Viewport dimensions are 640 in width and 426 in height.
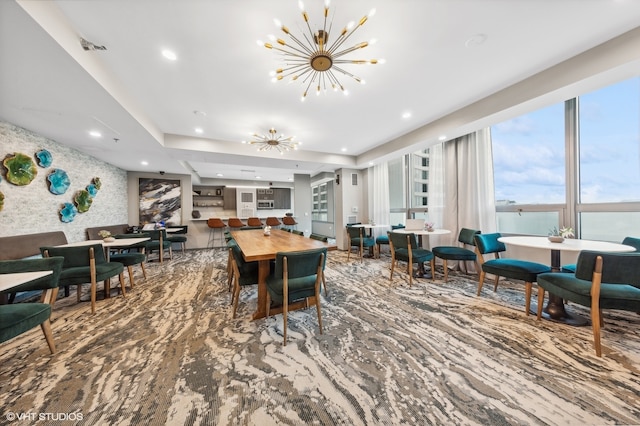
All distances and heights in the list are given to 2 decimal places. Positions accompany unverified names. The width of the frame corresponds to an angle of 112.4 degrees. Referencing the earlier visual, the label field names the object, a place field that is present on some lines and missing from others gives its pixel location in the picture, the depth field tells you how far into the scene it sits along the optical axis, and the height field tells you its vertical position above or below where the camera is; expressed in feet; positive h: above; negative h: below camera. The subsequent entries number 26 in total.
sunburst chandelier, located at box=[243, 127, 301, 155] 13.80 +5.01
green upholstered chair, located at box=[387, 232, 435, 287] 11.52 -2.22
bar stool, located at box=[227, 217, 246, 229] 23.47 -0.98
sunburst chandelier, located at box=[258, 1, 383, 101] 6.46 +5.54
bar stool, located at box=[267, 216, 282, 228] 25.25 -0.88
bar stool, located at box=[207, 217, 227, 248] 22.25 -1.51
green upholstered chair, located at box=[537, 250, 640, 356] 5.55 -1.95
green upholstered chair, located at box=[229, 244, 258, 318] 7.79 -2.21
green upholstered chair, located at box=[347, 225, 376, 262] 16.48 -2.13
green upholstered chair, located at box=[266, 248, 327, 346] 6.38 -2.04
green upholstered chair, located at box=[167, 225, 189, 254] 19.72 -2.05
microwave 32.02 +1.47
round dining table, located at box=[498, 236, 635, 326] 7.18 -1.28
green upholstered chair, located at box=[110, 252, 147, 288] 11.25 -2.40
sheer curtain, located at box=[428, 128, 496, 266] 12.48 +1.76
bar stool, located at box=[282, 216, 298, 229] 25.89 -0.80
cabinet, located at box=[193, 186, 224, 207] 30.01 +2.62
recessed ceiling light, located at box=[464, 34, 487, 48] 6.79 +5.55
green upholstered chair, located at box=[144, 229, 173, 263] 16.61 -2.13
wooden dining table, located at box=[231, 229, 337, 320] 6.97 -1.29
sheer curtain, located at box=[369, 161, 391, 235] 20.02 +1.72
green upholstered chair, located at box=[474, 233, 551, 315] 8.14 -2.27
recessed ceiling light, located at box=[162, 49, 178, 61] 7.22 +5.52
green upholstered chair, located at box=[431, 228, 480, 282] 11.60 -2.23
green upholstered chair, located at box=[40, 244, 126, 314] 8.54 -2.01
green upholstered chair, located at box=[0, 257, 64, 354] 5.05 -2.40
